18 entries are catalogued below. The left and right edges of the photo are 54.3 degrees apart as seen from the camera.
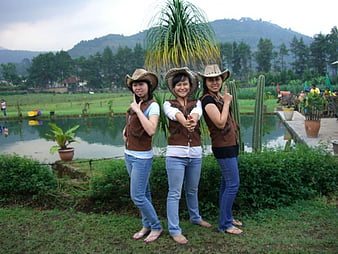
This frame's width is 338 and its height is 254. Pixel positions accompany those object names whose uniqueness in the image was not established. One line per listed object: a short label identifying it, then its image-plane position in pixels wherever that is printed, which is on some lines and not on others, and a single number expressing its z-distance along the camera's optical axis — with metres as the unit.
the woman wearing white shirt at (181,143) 2.65
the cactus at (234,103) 4.10
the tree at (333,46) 49.84
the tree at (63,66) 58.69
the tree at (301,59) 53.21
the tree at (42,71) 57.56
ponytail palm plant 4.09
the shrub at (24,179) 4.00
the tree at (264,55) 55.78
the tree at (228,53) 61.23
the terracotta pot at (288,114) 12.14
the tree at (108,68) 53.03
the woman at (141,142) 2.67
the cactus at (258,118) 4.56
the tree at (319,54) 50.81
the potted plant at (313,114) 7.41
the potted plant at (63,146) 7.27
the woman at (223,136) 2.72
